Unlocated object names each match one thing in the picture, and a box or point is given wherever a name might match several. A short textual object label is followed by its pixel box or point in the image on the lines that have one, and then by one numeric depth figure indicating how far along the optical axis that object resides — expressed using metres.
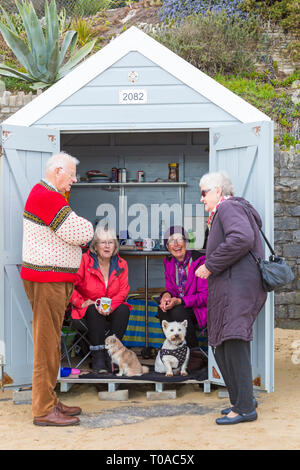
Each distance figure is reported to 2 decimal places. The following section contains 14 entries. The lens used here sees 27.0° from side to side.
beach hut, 4.76
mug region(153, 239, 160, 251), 6.92
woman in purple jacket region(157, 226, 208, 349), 5.26
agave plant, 10.27
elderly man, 3.96
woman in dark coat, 3.89
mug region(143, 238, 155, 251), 6.81
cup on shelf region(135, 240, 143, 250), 6.98
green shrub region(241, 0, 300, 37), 12.51
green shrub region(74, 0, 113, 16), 15.20
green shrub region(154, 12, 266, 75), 12.14
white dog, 5.04
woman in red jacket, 5.14
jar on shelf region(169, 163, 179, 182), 7.36
